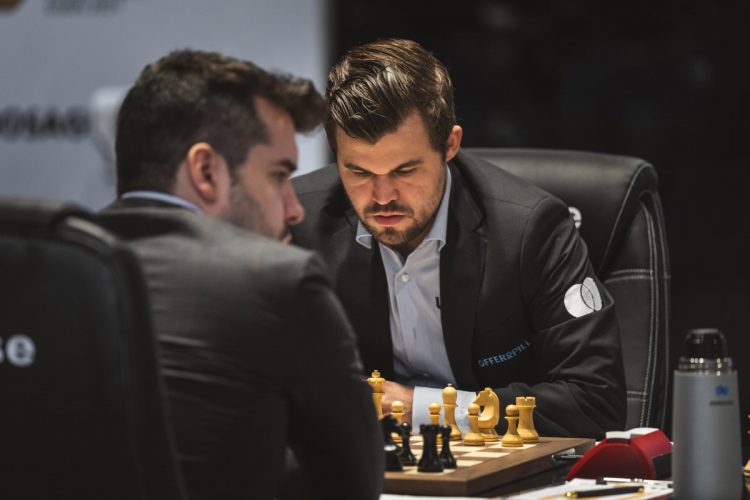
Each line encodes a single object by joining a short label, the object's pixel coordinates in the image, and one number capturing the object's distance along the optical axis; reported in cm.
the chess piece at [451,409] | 329
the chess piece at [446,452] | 280
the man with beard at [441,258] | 396
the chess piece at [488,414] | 327
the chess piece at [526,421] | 323
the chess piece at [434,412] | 308
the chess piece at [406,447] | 287
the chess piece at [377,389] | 329
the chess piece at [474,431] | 321
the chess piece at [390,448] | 280
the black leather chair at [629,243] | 428
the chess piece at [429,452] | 276
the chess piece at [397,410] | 325
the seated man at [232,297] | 229
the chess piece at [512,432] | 318
